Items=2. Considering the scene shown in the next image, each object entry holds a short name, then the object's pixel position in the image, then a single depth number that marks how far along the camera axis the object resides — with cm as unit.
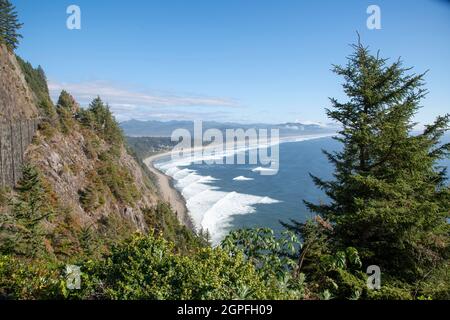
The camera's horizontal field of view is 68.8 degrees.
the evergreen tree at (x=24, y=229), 1546
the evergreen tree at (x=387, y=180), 1017
